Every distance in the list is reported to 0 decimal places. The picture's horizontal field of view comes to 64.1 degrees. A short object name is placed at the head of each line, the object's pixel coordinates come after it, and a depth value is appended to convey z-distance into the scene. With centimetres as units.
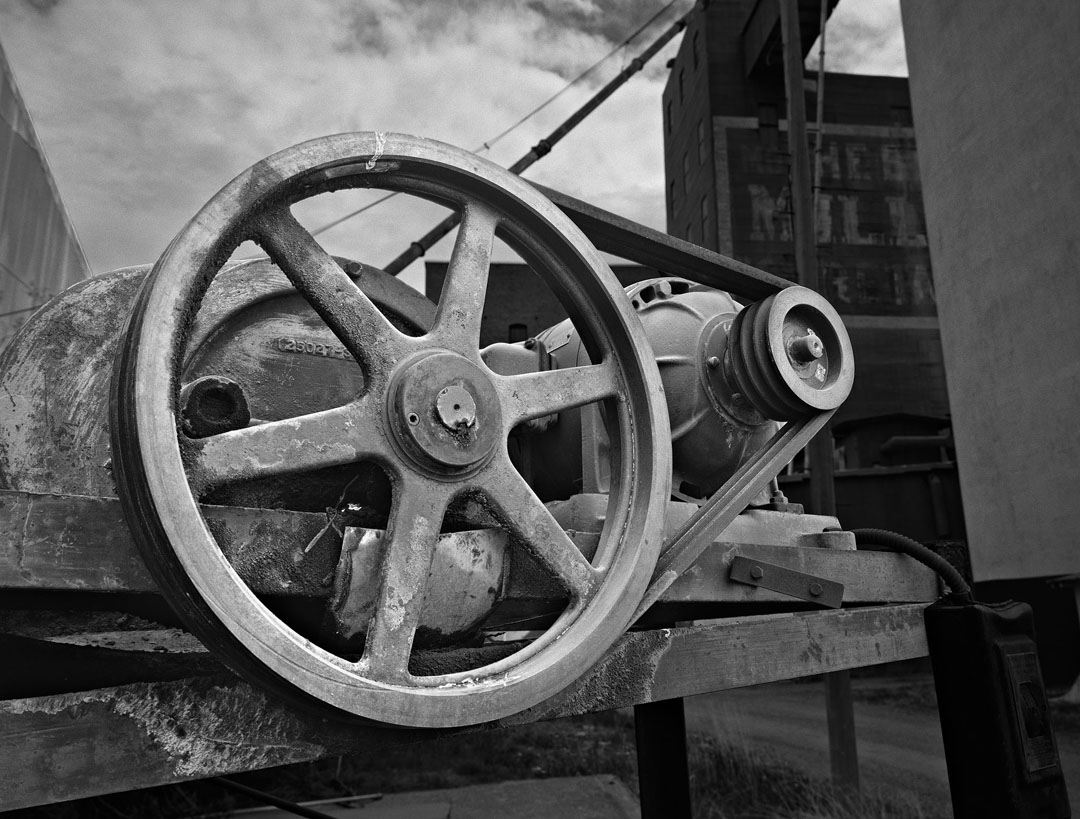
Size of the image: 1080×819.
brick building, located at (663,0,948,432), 1723
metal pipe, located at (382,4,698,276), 770
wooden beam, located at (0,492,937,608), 105
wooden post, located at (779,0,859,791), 455
